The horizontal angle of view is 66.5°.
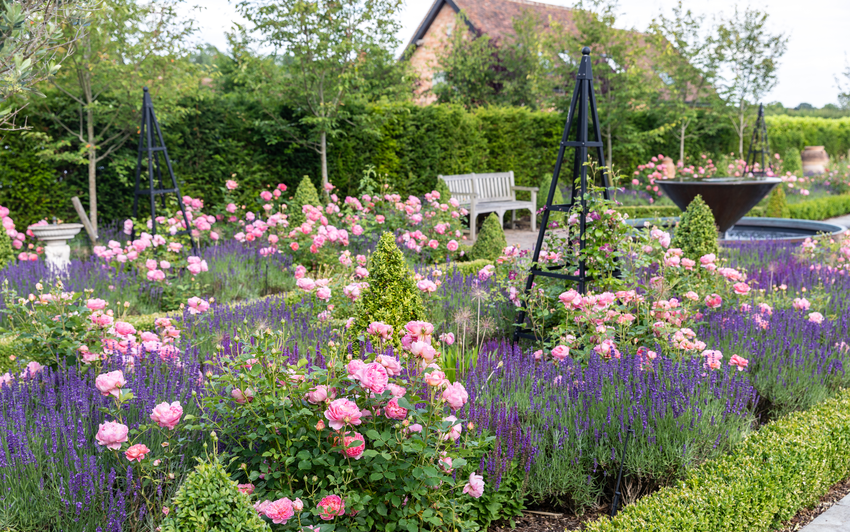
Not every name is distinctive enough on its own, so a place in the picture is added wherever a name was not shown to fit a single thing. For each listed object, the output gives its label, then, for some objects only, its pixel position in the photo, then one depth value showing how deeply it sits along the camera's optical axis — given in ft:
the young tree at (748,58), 54.19
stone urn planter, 24.84
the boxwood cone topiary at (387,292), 12.22
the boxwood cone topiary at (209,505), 6.11
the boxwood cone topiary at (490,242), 25.70
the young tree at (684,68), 53.47
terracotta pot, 68.89
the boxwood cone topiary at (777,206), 43.50
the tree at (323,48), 31.65
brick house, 74.79
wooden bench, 38.17
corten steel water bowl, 27.71
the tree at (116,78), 26.84
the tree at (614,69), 49.29
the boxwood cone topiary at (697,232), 17.80
